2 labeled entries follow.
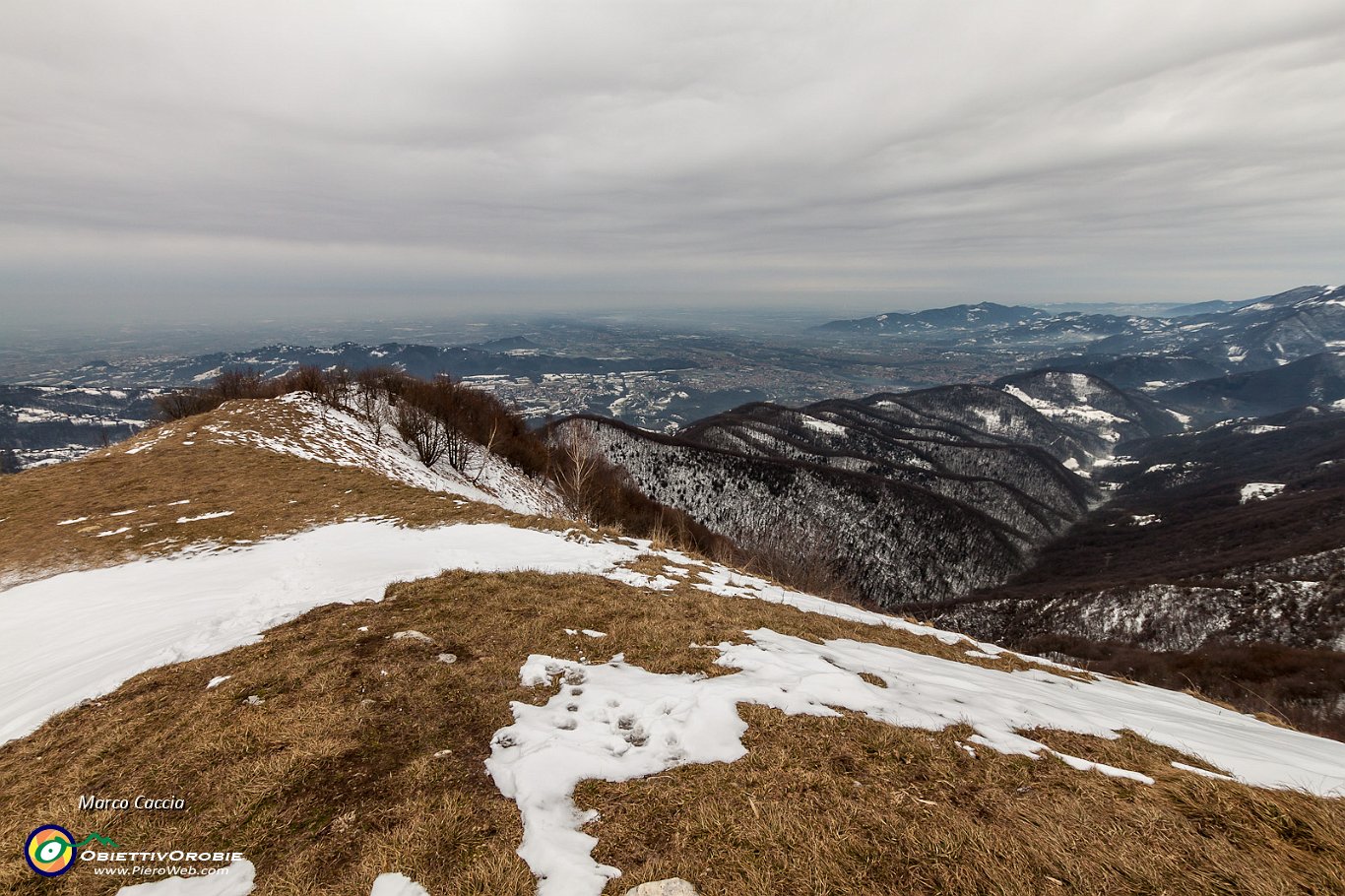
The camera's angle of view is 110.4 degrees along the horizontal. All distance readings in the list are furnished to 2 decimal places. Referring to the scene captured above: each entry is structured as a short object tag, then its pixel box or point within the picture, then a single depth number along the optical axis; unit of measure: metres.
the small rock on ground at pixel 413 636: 7.86
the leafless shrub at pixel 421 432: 30.53
